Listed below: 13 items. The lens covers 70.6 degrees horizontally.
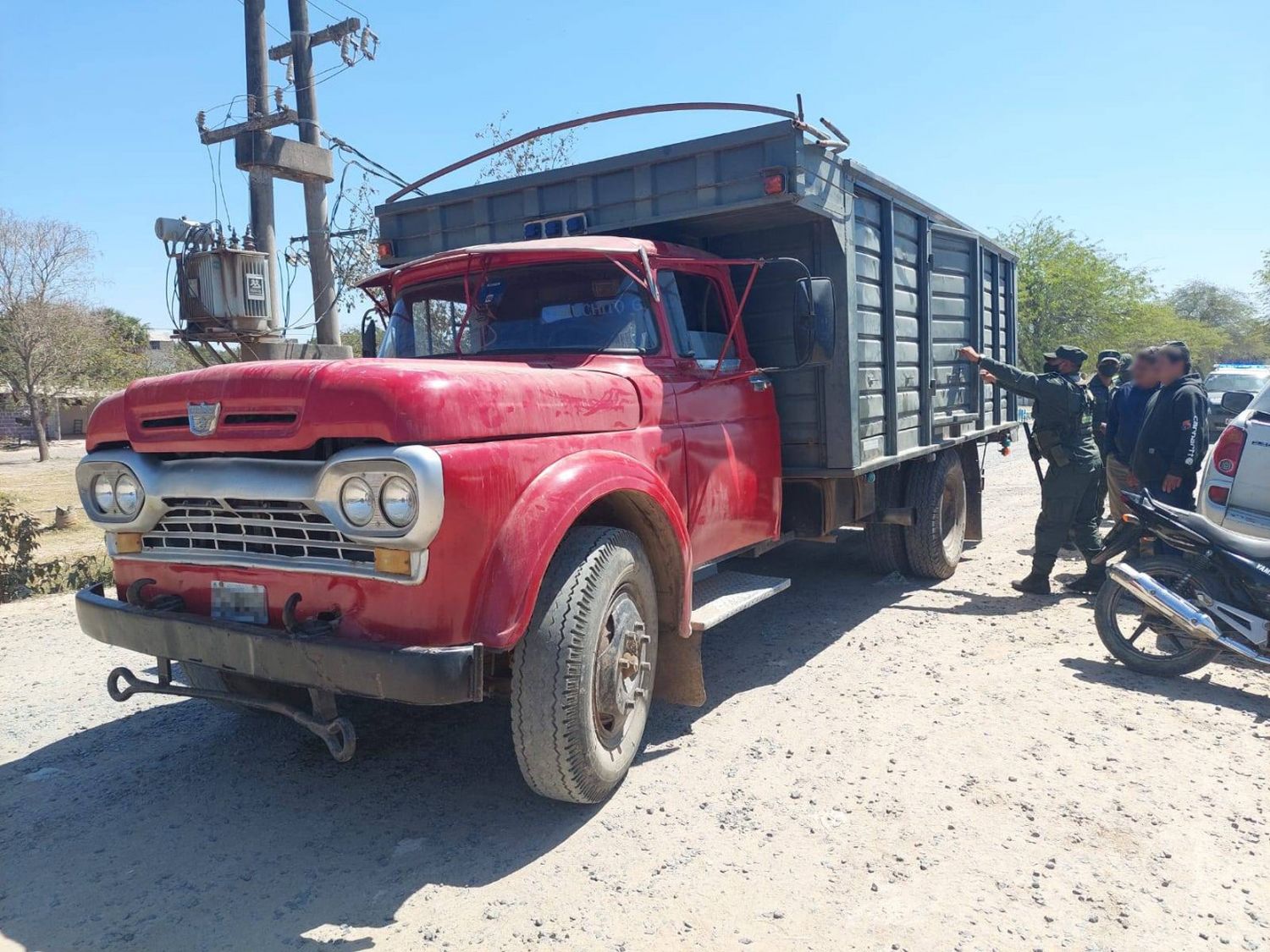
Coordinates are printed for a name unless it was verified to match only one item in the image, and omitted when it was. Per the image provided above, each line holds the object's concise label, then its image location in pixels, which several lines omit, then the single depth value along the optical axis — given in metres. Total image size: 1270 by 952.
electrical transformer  9.25
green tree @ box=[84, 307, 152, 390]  33.09
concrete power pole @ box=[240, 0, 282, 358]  10.27
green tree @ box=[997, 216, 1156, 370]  30.70
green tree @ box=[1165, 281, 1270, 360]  56.91
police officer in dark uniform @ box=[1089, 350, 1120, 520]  8.28
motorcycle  4.65
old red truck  2.85
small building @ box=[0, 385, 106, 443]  35.44
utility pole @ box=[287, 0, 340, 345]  11.45
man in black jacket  6.12
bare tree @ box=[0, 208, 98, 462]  30.58
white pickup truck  5.93
